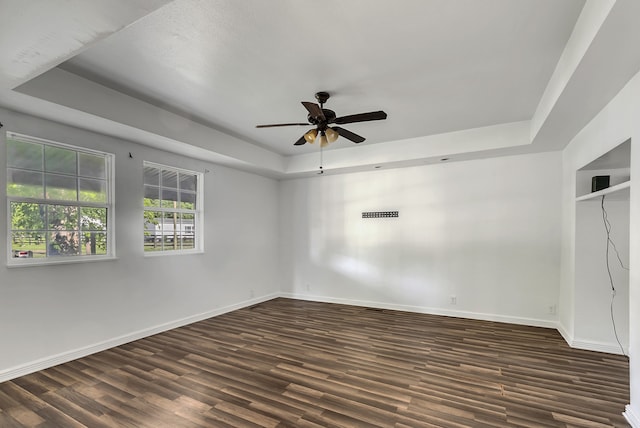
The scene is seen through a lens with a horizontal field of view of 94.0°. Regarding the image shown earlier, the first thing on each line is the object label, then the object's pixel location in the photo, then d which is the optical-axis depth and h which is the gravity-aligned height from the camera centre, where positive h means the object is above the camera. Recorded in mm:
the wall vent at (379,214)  5469 -79
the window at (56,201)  3012 +99
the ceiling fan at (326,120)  2866 +903
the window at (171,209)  4242 +13
